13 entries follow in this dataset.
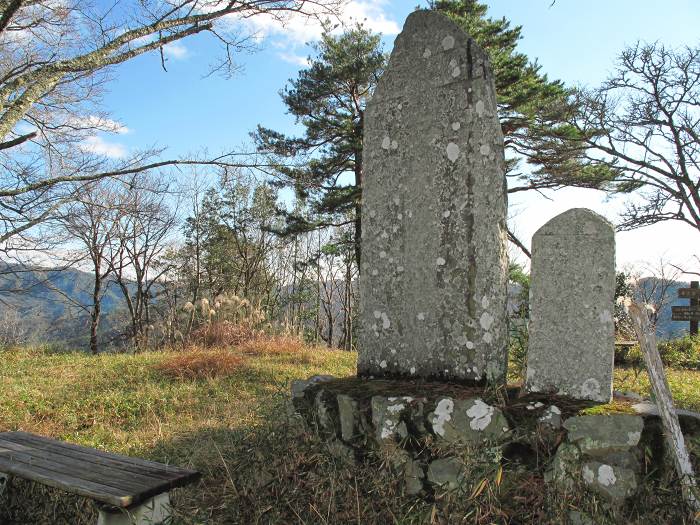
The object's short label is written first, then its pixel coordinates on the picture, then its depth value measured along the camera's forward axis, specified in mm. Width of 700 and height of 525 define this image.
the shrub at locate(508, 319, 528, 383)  5832
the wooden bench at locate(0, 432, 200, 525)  2295
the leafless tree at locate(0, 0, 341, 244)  6953
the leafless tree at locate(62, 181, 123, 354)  15121
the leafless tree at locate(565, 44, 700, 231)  13477
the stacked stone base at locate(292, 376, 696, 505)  2523
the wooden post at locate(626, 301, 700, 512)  2328
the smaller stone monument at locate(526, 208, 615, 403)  2938
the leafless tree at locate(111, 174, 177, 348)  17125
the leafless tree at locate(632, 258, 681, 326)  18764
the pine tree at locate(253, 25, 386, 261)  12141
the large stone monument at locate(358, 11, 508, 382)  3311
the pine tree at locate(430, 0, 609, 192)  12023
